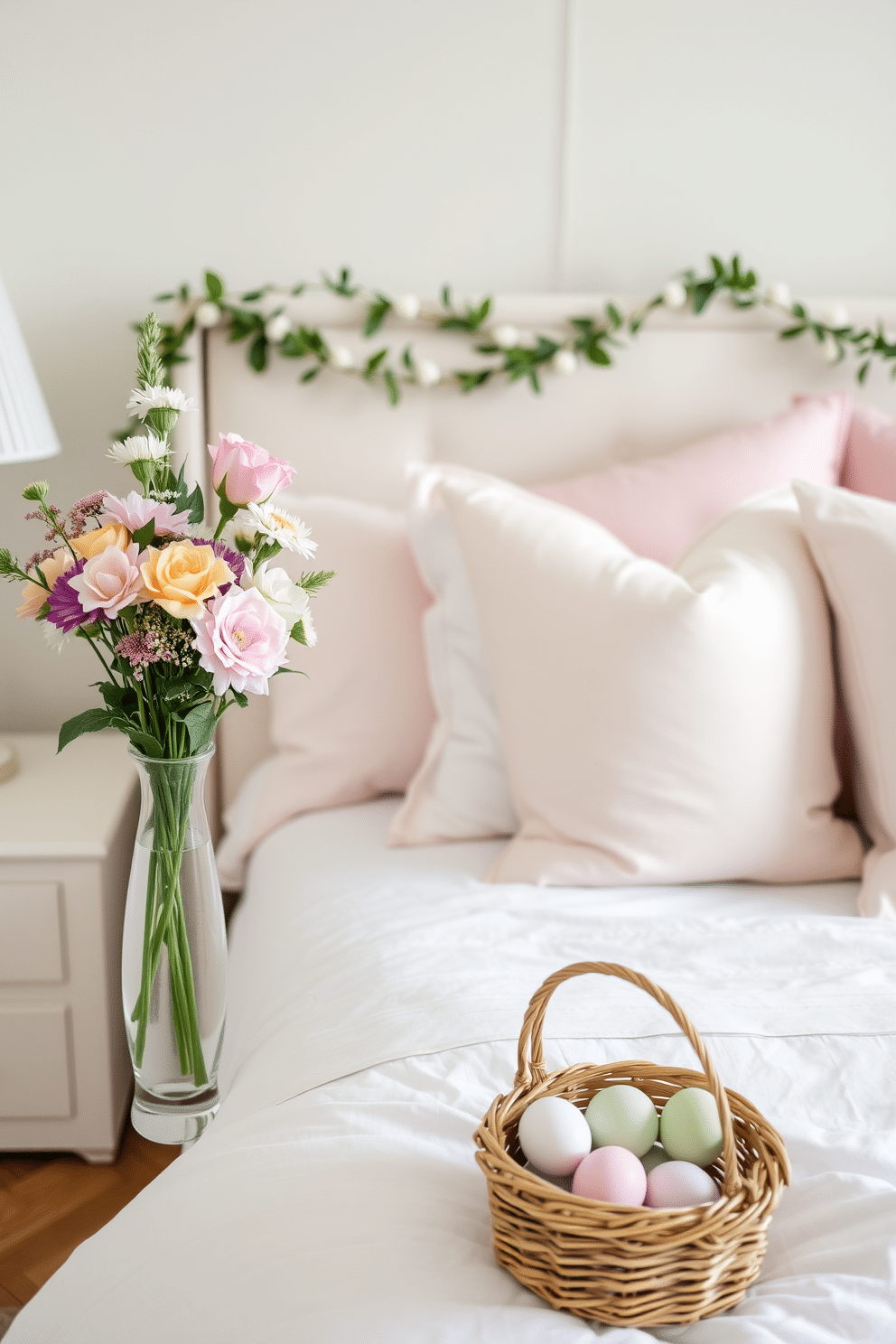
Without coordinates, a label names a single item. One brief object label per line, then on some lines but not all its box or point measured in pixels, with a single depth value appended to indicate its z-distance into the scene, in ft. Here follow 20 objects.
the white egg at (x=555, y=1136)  2.20
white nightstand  4.48
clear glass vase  2.80
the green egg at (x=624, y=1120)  2.29
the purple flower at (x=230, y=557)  2.65
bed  2.07
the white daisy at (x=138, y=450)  2.63
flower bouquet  2.50
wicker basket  1.94
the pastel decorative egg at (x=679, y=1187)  2.13
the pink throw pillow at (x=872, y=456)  5.05
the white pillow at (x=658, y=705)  3.92
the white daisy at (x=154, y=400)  2.63
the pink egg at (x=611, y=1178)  2.10
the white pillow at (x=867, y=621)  4.00
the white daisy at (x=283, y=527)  2.65
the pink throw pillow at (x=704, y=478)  4.94
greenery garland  5.16
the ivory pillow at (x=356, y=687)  4.79
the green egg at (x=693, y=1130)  2.23
